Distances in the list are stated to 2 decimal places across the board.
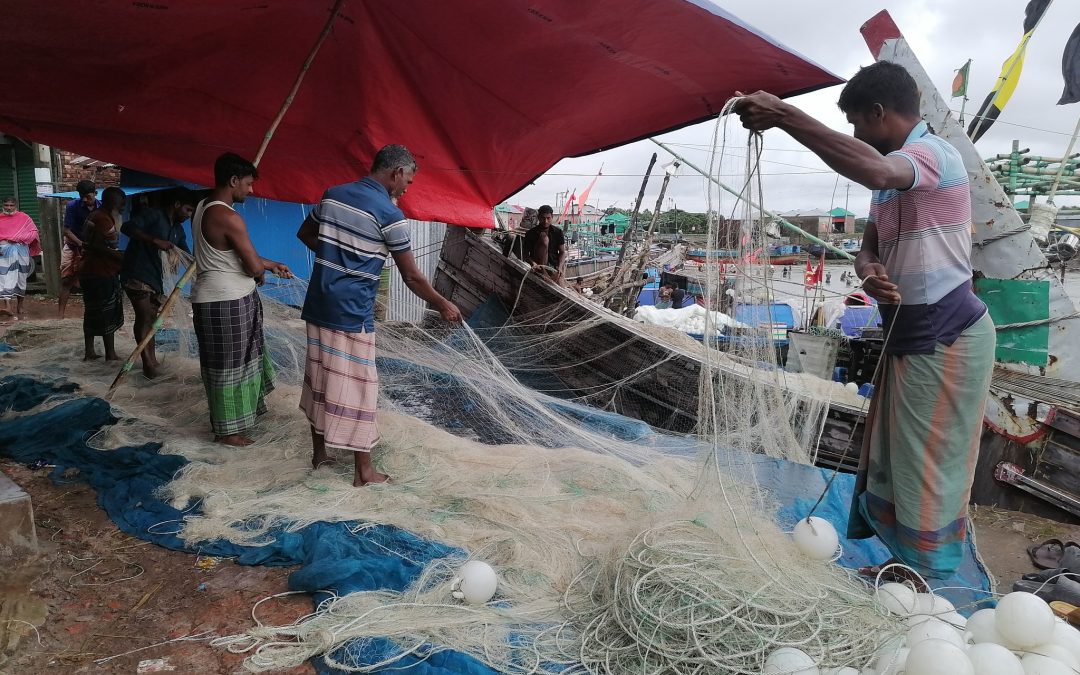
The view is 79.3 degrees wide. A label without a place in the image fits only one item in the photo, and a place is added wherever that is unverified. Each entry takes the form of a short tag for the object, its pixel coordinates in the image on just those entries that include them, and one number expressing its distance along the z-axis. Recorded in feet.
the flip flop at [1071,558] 9.36
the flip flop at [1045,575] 8.76
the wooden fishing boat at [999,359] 13.79
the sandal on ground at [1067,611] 6.79
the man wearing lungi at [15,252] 30.30
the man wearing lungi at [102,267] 18.03
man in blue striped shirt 10.26
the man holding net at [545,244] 24.40
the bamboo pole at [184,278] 12.79
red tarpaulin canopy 10.88
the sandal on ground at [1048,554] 10.66
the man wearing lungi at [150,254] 16.99
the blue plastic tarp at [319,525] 7.77
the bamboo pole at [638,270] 30.59
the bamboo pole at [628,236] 31.49
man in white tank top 11.73
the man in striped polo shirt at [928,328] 7.10
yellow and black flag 21.76
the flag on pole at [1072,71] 20.83
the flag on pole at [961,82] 22.94
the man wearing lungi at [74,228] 24.26
